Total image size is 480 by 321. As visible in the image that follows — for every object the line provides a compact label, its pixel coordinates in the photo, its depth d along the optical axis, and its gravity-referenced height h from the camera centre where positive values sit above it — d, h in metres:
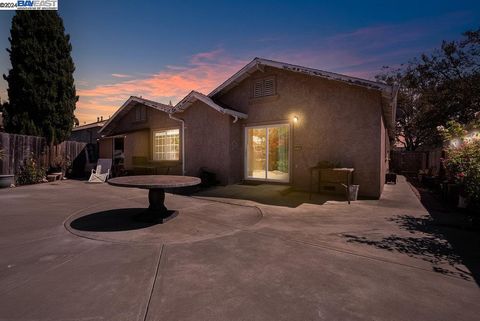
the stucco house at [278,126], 7.74 +1.16
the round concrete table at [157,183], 4.71 -0.59
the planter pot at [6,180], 10.00 -1.13
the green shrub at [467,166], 4.59 -0.23
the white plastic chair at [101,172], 12.32 -0.97
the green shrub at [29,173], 11.01 -0.88
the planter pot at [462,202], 6.12 -1.22
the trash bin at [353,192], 7.23 -1.13
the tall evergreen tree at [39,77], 11.68 +3.98
